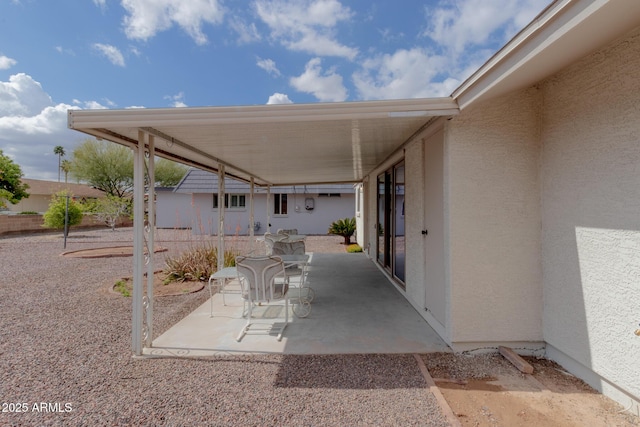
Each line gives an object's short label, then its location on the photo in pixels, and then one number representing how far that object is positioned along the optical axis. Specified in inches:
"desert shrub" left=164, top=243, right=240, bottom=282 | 281.7
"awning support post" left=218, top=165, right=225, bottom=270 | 265.0
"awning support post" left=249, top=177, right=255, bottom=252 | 347.9
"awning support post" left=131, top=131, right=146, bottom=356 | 138.8
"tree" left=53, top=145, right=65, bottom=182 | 2324.1
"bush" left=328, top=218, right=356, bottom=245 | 565.3
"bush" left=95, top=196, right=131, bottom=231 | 697.0
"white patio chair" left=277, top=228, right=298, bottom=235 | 366.3
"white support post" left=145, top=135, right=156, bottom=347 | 146.9
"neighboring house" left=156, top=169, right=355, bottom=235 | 730.8
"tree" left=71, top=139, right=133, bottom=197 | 1082.1
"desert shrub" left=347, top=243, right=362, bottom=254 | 473.6
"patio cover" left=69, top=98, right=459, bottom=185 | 124.7
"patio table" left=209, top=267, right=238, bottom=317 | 188.6
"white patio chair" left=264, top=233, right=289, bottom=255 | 288.2
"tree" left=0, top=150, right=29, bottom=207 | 831.1
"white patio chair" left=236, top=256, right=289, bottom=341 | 160.4
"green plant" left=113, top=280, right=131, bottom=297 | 238.5
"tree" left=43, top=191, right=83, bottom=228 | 619.0
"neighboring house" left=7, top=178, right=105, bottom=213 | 1270.9
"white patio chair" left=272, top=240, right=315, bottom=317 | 201.2
